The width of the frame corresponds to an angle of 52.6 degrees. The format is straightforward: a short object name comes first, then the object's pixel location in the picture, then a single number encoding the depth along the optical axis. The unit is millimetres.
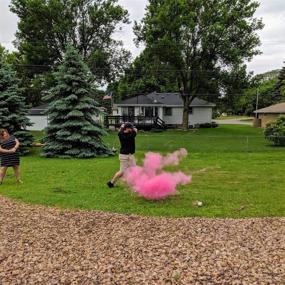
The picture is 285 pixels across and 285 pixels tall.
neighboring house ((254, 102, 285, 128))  29487
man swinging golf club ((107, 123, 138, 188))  6650
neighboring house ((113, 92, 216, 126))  30111
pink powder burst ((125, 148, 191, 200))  6059
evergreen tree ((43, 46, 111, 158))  12941
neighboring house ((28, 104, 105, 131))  28355
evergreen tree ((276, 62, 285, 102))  44832
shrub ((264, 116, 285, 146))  15992
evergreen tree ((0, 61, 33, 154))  13415
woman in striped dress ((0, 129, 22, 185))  7470
